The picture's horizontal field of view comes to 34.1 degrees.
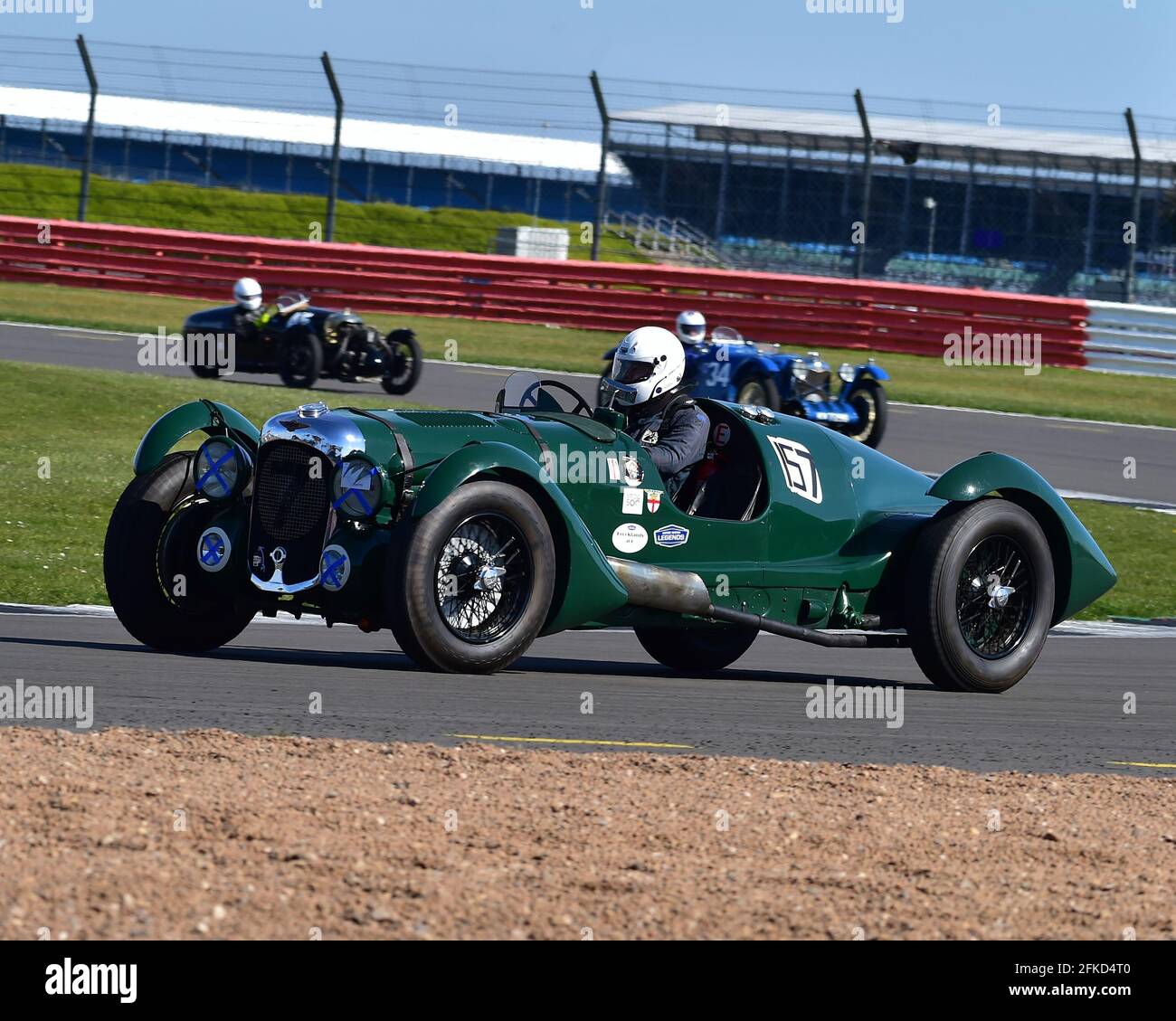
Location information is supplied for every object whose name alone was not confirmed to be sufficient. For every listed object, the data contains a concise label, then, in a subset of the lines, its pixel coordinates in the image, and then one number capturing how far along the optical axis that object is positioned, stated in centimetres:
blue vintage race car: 1805
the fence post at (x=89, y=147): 2533
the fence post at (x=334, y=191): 2635
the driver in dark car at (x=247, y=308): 2047
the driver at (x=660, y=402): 834
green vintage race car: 752
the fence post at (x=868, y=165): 2553
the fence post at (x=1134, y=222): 2545
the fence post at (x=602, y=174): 2547
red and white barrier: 2647
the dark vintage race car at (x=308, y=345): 2031
